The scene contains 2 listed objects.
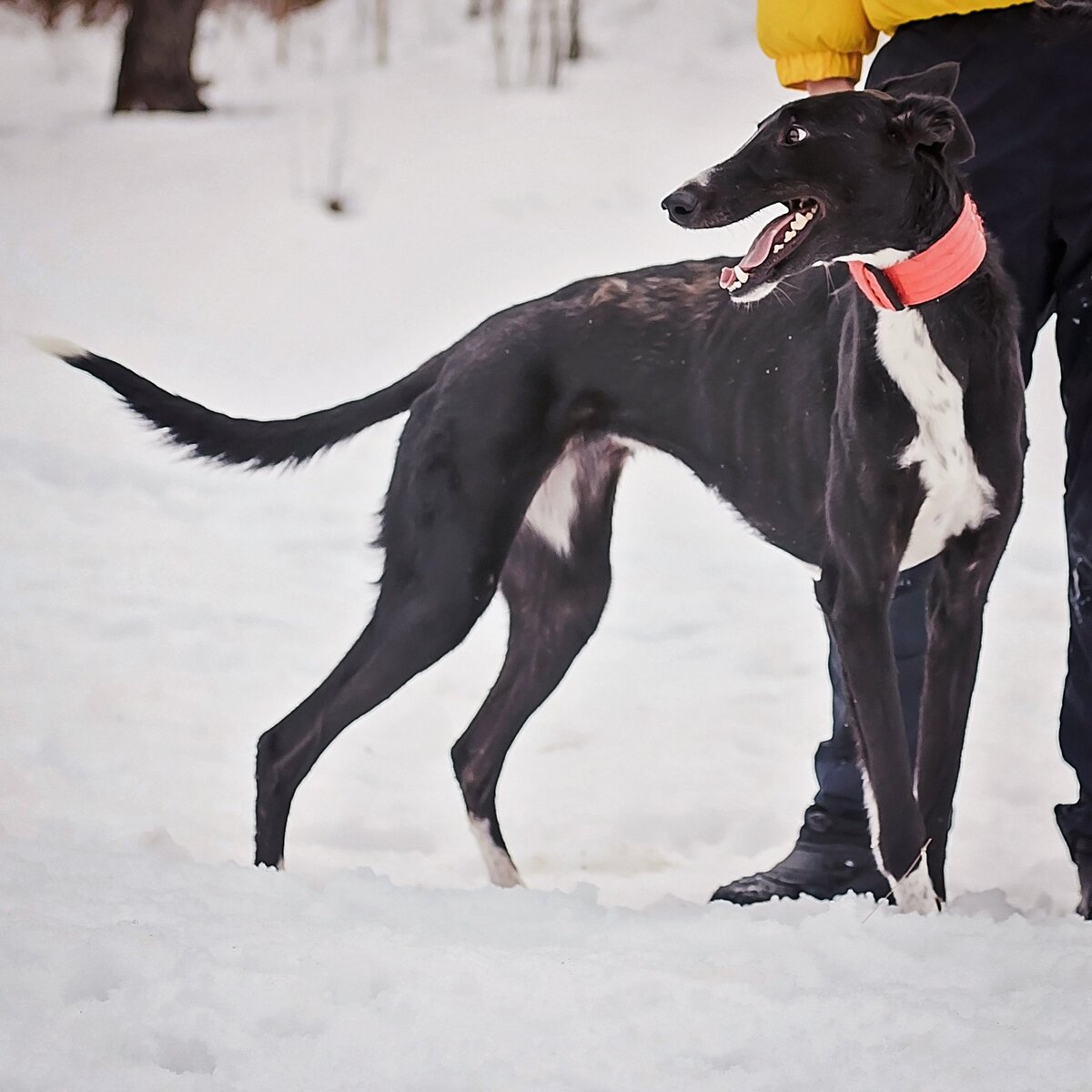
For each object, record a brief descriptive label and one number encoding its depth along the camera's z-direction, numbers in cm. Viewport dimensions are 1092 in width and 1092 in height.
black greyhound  426
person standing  438
